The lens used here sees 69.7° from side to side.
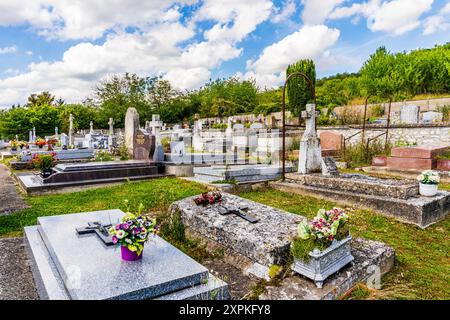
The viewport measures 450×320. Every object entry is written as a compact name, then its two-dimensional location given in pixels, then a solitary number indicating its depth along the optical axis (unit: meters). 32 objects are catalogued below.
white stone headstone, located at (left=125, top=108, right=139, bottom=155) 14.01
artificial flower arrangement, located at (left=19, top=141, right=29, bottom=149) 17.60
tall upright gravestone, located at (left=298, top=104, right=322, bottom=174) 8.06
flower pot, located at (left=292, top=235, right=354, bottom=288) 2.96
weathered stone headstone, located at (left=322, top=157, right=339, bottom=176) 7.71
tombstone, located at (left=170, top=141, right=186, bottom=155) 11.98
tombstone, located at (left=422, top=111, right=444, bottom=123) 16.36
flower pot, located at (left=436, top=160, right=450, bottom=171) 9.58
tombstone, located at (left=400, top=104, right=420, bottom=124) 16.59
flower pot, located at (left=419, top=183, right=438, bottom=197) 5.82
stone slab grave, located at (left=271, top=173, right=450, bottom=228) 5.47
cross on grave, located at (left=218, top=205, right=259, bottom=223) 4.34
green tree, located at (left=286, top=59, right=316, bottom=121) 26.52
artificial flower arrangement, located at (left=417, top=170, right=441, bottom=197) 5.76
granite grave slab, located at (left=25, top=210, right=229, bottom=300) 2.65
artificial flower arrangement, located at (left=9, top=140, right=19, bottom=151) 19.54
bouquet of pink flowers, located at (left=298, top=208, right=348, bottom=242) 3.07
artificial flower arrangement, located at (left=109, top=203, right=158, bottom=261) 3.00
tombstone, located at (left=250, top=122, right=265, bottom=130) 20.69
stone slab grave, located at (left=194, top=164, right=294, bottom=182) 8.63
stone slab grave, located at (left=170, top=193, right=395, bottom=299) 3.08
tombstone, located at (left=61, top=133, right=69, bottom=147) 20.00
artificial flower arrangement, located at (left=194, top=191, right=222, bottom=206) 5.07
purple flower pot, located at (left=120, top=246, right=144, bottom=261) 3.11
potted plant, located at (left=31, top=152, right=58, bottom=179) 9.12
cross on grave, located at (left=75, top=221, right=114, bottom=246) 3.63
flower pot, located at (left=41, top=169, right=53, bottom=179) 9.08
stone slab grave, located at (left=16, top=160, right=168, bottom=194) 8.73
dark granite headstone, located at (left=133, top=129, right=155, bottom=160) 11.02
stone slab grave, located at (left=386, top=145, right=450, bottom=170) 9.77
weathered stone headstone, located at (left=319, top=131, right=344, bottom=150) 14.63
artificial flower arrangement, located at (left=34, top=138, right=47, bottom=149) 15.87
